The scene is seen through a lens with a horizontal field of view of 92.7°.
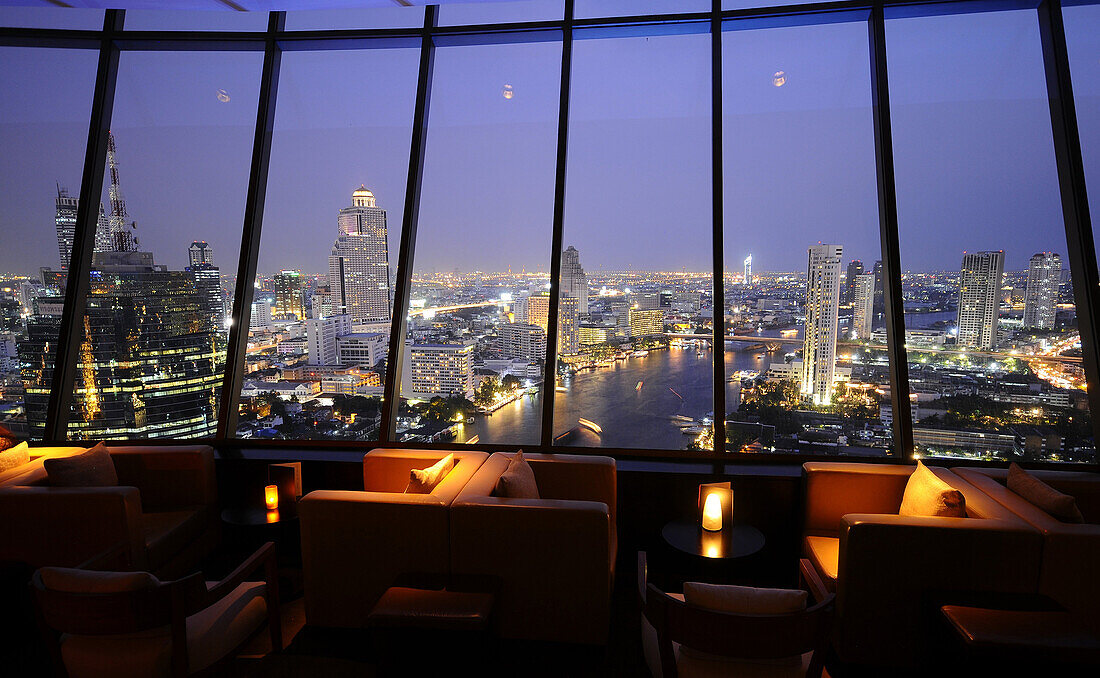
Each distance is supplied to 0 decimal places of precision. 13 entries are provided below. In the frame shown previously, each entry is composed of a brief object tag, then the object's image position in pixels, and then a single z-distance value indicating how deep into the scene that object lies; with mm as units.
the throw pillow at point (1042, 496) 2336
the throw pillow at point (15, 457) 3109
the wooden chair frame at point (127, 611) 1667
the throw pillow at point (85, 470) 2887
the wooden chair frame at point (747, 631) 1525
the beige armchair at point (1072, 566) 2188
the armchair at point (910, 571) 2205
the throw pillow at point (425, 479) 2713
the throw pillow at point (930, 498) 2441
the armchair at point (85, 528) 2672
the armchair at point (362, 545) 2416
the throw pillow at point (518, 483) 2592
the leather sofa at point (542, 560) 2338
